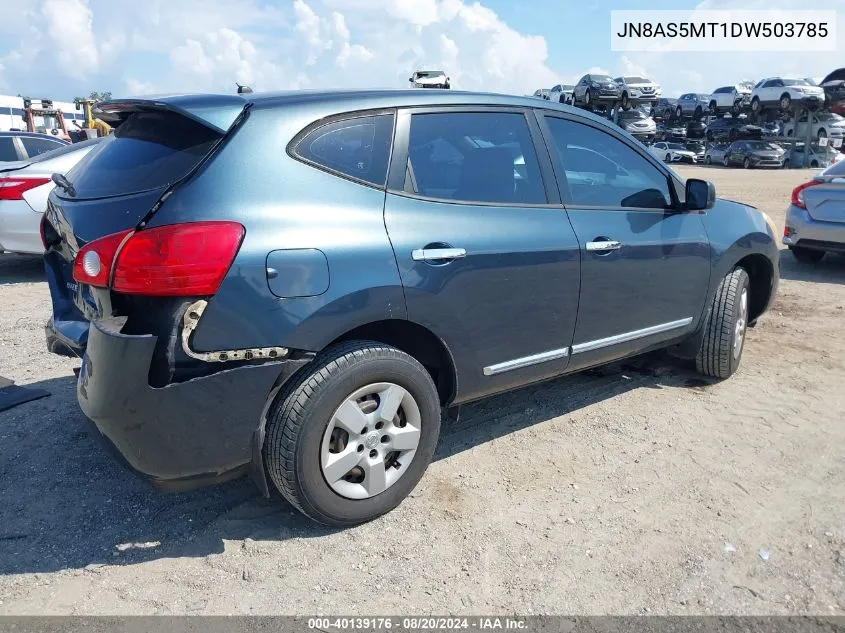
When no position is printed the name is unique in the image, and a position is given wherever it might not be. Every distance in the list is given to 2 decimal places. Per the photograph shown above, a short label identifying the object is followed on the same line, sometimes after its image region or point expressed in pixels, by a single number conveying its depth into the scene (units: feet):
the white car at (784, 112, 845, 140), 113.80
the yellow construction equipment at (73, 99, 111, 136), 68.11
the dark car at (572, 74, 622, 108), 110.93
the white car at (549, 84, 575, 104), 124.06
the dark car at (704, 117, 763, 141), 122.21
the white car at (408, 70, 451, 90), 92.84
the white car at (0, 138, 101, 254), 23.06
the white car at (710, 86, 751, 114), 128.36
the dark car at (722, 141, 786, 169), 106.01
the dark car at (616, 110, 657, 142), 108.99
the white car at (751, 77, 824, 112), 107.04
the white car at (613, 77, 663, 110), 111.14
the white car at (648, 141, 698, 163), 116.47
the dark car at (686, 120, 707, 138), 140.15
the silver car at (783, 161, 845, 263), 26.43
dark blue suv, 7.88
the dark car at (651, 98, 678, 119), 147.13
